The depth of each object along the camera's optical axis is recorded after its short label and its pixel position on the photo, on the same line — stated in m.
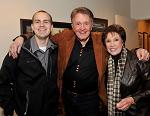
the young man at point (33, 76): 2.02
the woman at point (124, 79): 1.96
